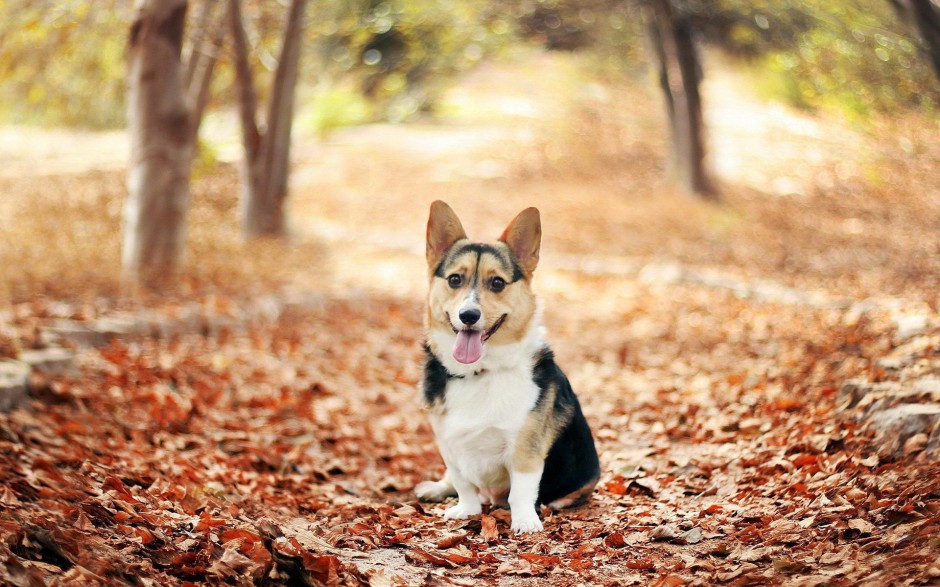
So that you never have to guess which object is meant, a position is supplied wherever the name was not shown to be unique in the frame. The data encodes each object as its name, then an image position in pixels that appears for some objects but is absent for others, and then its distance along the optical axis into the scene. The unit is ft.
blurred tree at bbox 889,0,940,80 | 29.01
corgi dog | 14.30
